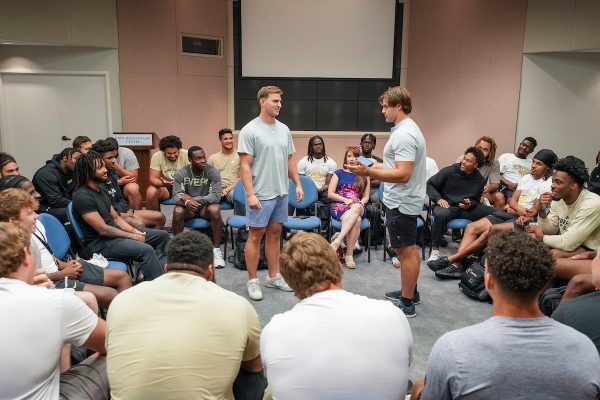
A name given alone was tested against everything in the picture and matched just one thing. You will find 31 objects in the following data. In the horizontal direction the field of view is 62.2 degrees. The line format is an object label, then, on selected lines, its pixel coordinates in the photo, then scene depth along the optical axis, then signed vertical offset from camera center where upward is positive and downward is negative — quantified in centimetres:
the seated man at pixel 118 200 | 455 -82
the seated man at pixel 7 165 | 411 -45
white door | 777 -2
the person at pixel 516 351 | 134 -63
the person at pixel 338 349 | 148 -70
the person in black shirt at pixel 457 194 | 505 -80
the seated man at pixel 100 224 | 357 -81
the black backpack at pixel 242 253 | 472 -132
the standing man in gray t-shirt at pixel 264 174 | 382 -46
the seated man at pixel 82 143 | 529 -34
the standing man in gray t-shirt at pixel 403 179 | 333 -42
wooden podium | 703 -46
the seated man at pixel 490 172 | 564 -63
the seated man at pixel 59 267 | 262 -94
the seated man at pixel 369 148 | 606 -39
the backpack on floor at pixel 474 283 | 402 -134
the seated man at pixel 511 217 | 446 -91
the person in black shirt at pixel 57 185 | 448 -67
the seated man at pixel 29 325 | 155 -69
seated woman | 487 -87
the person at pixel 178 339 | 152 -71
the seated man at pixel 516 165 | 600 -57
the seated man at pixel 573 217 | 338 -69
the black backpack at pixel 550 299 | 313 -113
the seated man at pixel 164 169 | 544 -63
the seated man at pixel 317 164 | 595 -59
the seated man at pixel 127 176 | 551 -71
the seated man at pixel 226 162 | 580 -57
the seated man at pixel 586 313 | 188 -76
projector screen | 798 +123
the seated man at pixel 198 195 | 487 -81
